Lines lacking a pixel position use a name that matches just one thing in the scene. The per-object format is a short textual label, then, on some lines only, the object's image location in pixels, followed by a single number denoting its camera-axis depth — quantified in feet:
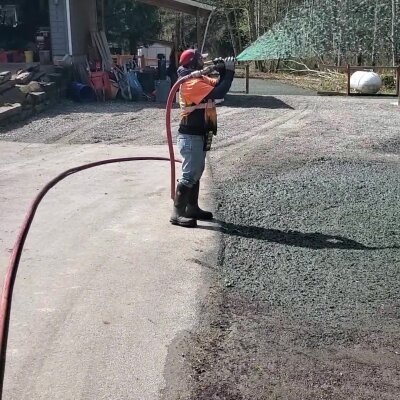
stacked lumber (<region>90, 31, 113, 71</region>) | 65.36
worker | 20.81
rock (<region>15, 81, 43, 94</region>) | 49.48
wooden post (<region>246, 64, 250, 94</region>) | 66.21
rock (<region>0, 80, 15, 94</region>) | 49.51
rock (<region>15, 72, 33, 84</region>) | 52.49
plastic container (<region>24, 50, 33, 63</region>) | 63.46
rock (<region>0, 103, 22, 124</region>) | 43.55
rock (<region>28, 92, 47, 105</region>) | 48.70
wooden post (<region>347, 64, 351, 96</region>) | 64.54
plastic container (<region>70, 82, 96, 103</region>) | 56.65
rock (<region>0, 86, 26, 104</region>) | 47.93
